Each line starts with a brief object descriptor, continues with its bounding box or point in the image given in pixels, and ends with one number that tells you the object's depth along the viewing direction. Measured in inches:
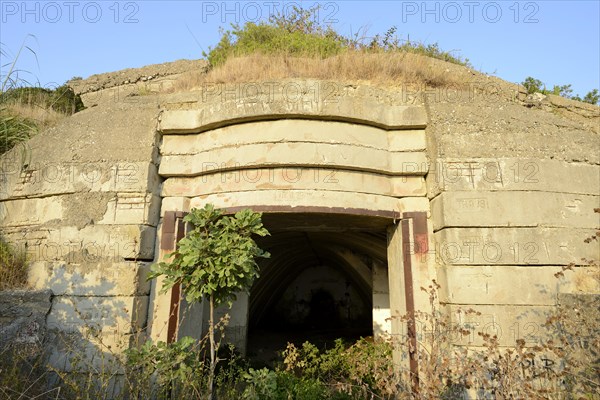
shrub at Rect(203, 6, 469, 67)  308.2
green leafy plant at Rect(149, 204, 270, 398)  150.1
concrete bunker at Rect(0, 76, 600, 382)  175.0
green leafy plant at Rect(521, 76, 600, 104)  366.0
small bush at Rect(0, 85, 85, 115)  265.1
